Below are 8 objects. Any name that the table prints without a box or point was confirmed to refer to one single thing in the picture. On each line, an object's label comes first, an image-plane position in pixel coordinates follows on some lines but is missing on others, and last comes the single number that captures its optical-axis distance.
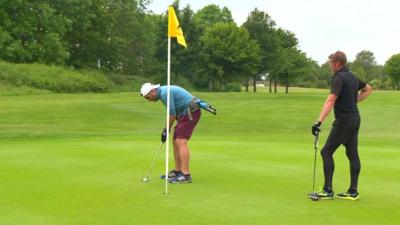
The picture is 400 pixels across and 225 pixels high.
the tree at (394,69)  105.50
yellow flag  9.01
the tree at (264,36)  78.62
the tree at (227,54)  71.62
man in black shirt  7.96
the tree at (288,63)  78.69
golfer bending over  9.62
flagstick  8.86
